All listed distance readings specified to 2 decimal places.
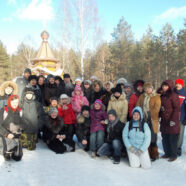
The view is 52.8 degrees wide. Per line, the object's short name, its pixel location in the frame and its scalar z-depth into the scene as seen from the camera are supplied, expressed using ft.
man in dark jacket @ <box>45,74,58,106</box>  20.27
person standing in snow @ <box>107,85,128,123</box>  16.66
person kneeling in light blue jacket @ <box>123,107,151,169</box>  13.75
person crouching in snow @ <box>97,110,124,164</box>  15.11
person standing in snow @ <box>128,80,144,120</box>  17.02
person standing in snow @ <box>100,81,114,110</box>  19.63
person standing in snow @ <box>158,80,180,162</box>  14.52
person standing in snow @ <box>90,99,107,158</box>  16.12
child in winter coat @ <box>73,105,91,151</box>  17.19
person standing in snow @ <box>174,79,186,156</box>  16.00
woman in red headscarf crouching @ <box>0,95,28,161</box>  14.07
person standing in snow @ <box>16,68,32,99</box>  18.48
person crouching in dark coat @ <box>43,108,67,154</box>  16.69
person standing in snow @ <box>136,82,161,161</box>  14.97
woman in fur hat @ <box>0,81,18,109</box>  16.26
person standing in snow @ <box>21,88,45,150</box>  16.61
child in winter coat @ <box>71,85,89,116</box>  18.99
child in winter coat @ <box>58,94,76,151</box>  18.01
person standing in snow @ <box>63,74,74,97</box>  21.83
